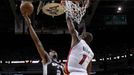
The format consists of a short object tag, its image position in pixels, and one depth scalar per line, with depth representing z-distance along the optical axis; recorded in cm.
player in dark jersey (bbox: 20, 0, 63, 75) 474
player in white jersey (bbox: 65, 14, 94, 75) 445
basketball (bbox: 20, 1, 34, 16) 475
